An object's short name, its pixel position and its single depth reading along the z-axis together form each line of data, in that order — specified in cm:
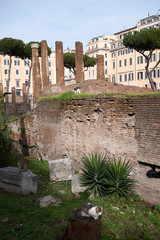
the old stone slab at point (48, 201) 560
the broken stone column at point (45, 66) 1608
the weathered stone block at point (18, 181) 654
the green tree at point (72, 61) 3114
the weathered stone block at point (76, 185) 658
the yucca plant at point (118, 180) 600
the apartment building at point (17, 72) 4359
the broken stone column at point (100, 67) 1551
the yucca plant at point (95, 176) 620
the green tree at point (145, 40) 2098
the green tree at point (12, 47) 2633
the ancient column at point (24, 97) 2576
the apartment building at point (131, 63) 3600
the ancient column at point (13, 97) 2454
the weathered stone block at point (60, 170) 773
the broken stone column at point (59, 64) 1405
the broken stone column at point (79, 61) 1384
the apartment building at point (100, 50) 4656
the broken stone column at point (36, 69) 1534
